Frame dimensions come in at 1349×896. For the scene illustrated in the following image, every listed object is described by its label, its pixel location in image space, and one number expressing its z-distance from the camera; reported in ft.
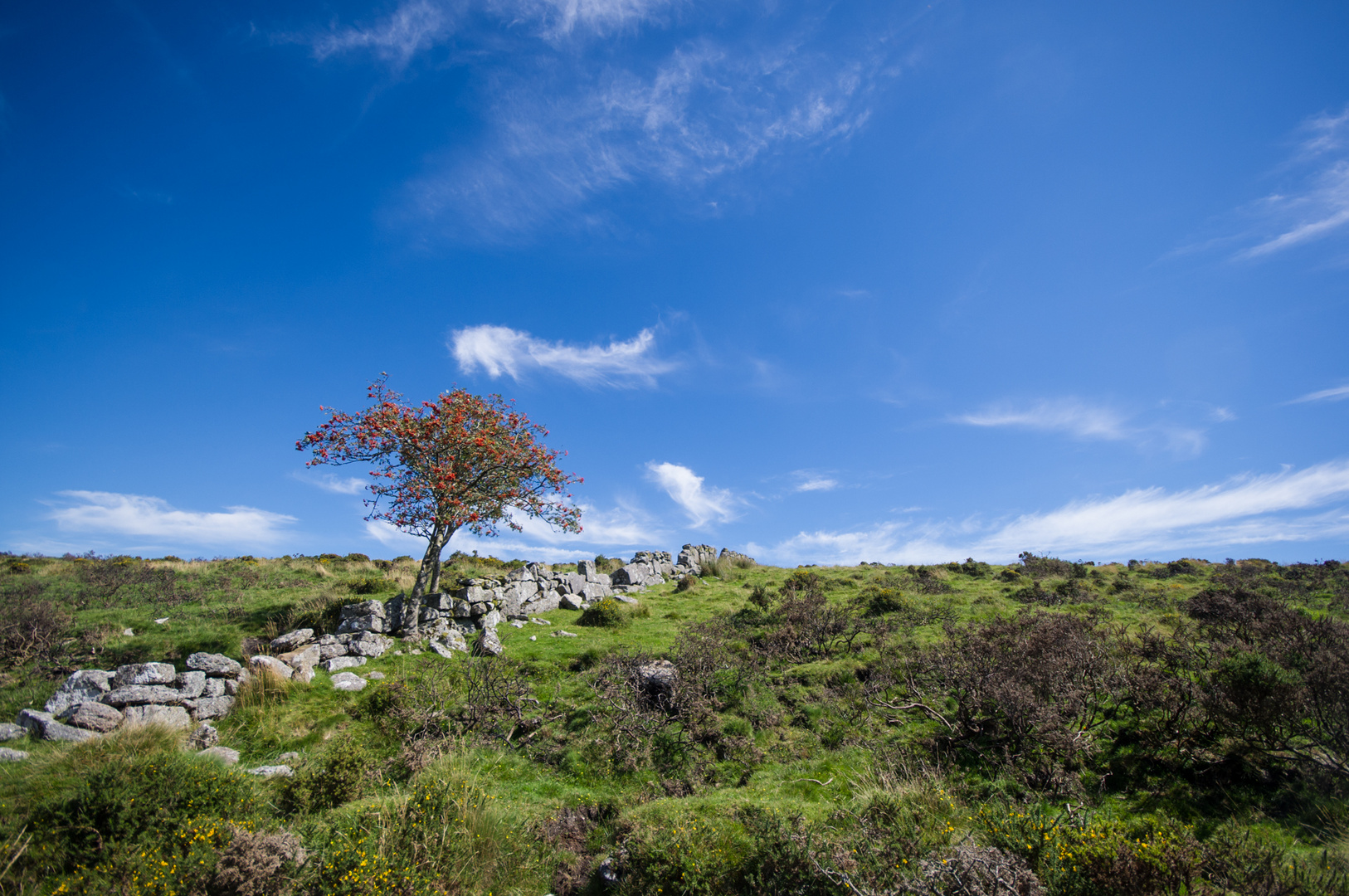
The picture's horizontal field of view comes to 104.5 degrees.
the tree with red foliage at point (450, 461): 59.98
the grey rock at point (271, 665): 40.81
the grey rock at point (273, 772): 29.58
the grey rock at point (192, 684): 37.52
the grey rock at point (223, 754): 29.30
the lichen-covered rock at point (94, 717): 32.55
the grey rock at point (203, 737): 33.55
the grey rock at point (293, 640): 48.29
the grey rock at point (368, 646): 50.29
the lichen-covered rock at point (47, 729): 30.96
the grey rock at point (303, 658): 44.26
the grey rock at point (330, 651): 48.03
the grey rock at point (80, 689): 34.06
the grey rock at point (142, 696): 35.14
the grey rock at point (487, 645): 52.75
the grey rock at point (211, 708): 36.81
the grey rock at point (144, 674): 36.94
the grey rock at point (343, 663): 46.55
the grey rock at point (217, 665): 40.70
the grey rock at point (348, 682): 42.88
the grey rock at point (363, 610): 55.72
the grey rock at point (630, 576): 97.55
